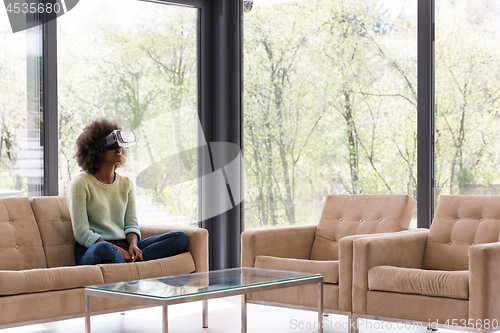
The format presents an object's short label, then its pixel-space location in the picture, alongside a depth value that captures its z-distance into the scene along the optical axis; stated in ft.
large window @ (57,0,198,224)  15.48
